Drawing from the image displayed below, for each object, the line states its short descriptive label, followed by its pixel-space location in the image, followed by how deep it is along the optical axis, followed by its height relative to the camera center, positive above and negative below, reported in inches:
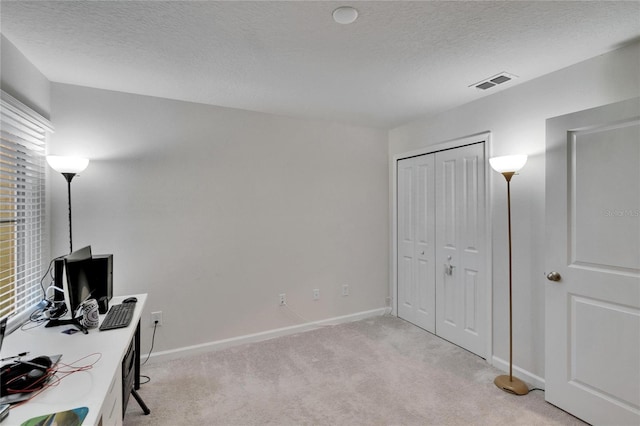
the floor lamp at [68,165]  84.1 +13.7
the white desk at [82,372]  42.7 -26.1
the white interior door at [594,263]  71.7 -13.2
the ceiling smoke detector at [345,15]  61.4 +40.2
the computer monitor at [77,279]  67.9 -14.9
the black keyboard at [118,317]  70.2 -24.8
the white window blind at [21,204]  74.6 +2.7
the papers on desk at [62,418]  39.2 -26.3
